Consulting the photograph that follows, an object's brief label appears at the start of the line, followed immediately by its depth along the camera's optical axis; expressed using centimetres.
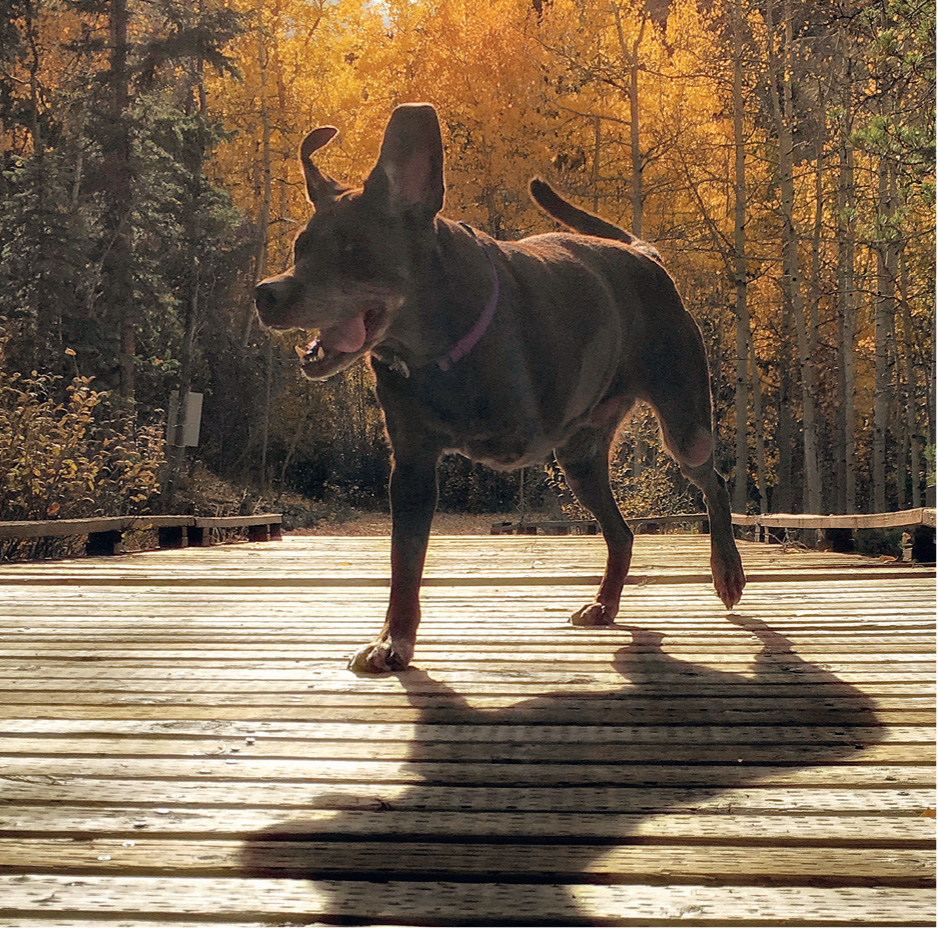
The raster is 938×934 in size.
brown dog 245
